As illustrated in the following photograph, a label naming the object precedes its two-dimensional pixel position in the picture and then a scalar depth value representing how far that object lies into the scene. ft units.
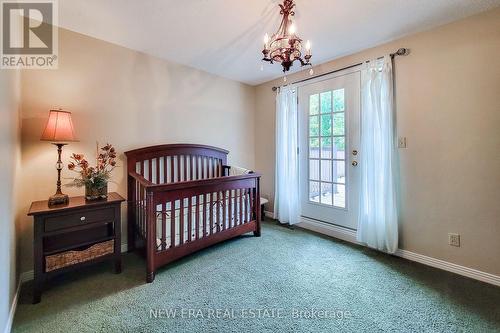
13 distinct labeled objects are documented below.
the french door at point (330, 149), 9.08
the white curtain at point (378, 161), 7.71
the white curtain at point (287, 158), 10.77
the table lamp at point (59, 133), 6.05
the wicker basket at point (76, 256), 5.79
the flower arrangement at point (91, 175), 6.68
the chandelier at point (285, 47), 5.30
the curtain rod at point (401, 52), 7.56
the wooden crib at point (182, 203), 6.61
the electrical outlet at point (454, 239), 6.75
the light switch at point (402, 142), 7.68
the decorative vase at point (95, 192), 6.67
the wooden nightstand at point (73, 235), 5.55
